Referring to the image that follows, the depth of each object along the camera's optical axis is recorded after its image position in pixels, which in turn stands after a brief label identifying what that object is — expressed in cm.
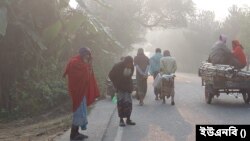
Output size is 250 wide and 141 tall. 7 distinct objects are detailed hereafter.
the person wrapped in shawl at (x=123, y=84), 1217
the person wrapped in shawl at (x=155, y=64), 1867
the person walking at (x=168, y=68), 1631
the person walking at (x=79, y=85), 1000
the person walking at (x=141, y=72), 1644
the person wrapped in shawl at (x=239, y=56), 1574
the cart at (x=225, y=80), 1492
